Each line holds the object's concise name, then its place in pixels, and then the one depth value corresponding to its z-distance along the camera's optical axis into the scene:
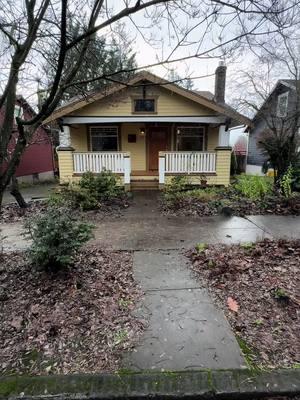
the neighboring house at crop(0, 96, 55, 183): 15.69
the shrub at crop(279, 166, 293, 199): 7.25
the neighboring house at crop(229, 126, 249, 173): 19.70
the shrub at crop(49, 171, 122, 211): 7.38
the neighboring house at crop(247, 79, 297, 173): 10.45
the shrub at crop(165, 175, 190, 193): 8.50
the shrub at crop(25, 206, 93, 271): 3.06
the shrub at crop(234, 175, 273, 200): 7.66
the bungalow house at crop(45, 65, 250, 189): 9.72
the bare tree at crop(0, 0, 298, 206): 2.04
